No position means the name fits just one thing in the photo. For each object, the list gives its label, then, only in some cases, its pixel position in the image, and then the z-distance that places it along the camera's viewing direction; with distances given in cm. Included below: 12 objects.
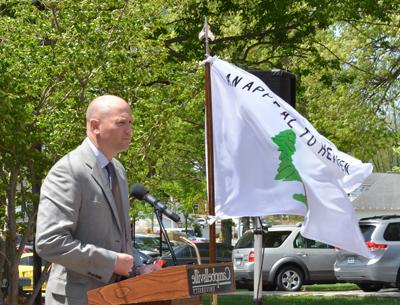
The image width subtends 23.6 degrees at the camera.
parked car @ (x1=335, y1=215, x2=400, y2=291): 2133
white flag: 772
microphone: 472
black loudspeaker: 986
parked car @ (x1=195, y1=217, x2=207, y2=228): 5869
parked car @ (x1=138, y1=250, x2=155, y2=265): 2549
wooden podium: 394
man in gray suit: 409
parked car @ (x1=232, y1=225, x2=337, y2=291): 2425
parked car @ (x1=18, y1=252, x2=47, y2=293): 1865
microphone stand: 464
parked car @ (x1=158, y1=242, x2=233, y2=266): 2550
